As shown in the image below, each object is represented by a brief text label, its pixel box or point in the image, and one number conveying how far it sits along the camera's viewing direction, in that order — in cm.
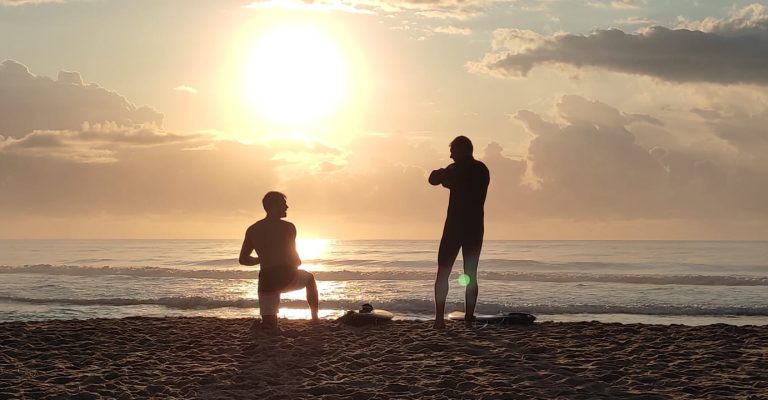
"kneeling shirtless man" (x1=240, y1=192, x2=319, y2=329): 827
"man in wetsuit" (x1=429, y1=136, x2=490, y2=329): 844
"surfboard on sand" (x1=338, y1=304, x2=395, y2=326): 914
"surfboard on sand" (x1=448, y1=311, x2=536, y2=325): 891
